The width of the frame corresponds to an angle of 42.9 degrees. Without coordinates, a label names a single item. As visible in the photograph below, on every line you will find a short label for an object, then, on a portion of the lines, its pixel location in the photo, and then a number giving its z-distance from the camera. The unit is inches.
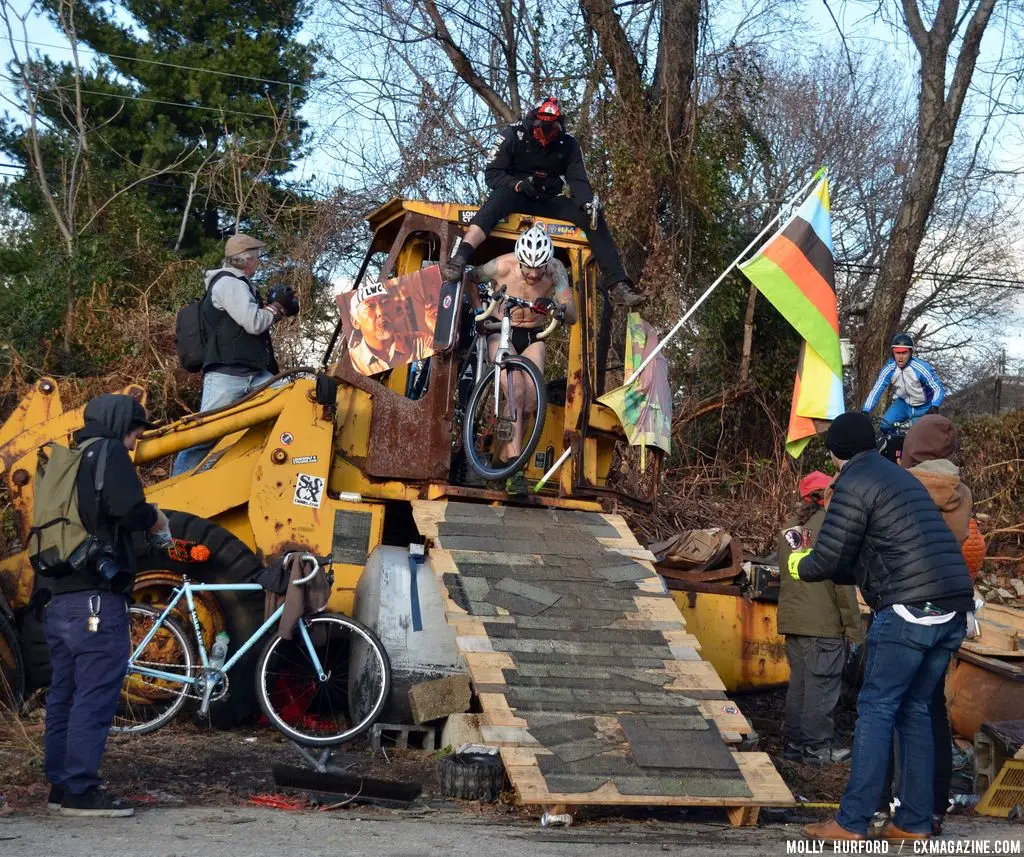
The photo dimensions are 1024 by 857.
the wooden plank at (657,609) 299.7
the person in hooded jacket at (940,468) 281.1
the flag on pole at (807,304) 365.7
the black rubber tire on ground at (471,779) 255.8
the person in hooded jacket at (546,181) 351.3
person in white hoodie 345.4
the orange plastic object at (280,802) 243.1
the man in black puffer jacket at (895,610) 230.4
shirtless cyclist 343.9
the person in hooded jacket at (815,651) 329.4
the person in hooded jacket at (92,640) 227.5
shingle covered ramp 244.2
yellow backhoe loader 317.7
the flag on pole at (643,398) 353.1
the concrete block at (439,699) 295.0
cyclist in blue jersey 455.8
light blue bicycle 299.4
